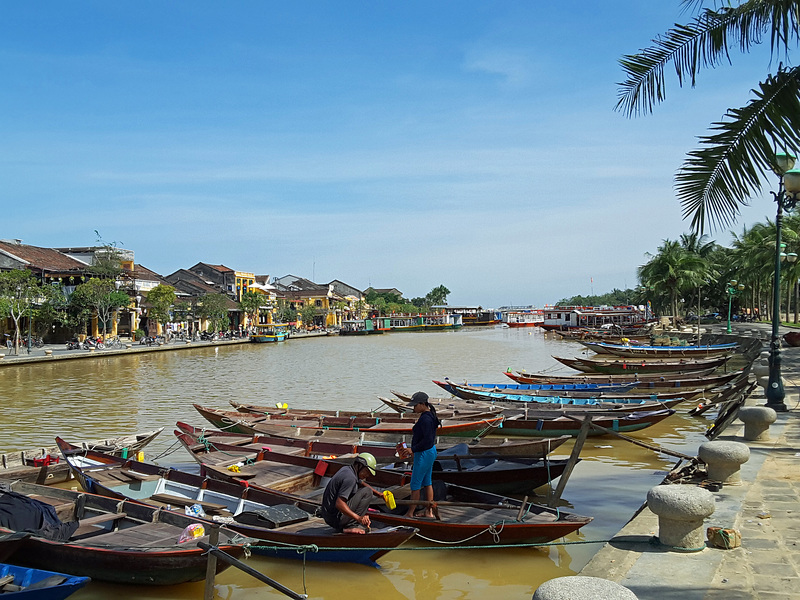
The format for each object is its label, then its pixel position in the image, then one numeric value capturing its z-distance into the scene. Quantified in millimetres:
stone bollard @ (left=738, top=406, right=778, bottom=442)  11055
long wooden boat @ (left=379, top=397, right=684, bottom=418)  17328
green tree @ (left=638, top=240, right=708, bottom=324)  56438
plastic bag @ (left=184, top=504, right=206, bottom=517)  9067
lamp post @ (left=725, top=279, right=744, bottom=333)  46597
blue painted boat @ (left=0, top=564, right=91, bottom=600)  6155
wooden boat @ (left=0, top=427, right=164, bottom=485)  11438
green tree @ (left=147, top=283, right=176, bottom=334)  57906
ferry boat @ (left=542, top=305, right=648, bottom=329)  87688
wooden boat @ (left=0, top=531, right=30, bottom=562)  7402
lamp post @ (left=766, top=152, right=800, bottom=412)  10586
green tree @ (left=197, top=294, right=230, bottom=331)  69688
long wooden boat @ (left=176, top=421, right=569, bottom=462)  11383
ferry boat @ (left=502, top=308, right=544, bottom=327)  131200
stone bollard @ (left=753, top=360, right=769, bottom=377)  18617
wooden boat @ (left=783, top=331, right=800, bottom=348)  31594
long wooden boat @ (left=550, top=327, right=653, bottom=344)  53375
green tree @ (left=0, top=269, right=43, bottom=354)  40625
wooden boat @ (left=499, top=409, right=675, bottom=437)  15867
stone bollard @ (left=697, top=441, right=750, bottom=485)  8328
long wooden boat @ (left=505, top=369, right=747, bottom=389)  23531
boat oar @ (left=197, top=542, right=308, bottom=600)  5578
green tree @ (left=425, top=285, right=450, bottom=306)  173250
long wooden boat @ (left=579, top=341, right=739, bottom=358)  36656
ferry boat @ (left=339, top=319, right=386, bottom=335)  102206
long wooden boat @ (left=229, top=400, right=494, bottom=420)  16484
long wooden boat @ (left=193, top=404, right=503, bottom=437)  15633
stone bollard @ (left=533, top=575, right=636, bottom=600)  3740
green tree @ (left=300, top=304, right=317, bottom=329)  102938
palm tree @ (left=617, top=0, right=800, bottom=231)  6391
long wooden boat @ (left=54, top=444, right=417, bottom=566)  7906
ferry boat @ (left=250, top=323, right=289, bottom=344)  71812
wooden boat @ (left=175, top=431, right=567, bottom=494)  10547
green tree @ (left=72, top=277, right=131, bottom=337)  49344
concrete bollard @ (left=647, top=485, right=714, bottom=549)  6094
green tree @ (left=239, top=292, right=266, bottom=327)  83250
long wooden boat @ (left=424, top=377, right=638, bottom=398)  22047
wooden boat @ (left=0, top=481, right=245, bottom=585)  7312
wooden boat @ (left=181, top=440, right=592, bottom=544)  8203
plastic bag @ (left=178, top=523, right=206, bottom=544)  7570
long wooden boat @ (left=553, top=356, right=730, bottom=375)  30666
